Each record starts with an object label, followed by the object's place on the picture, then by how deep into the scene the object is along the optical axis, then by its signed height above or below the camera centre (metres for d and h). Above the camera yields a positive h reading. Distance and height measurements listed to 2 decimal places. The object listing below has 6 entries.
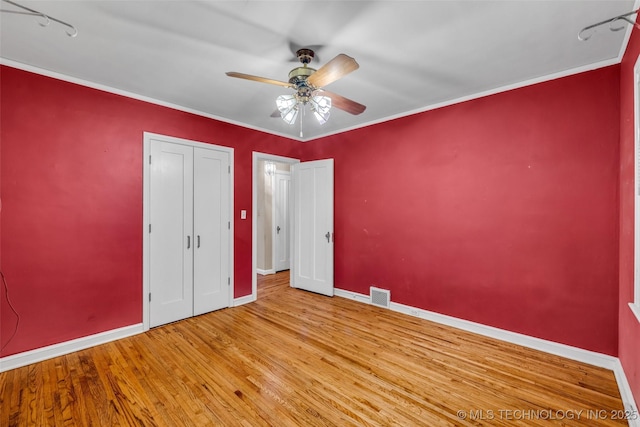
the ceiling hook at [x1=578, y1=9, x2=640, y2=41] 1.64 +1.31
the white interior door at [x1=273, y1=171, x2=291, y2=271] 6.11 -0.20
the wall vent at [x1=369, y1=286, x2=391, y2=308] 3.84 -1.18
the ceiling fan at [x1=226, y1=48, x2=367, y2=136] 1.88 +0.95
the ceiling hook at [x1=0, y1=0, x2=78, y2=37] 1.80 +1.32
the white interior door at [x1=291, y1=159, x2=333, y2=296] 4.45 -0.21
